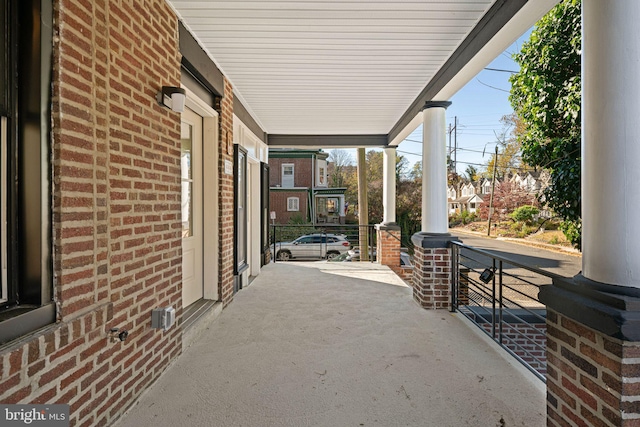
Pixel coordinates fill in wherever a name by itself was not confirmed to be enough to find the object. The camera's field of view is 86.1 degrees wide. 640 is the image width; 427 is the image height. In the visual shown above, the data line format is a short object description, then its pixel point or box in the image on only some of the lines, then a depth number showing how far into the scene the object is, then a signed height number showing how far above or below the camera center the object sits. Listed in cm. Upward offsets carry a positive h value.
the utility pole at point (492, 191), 2159 +139
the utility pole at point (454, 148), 3088 +581
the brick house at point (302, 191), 1931 +121
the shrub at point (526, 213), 1859 -5
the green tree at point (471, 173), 3209 +377
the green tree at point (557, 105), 468 +153
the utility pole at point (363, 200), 1019 +37
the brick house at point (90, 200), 140 +6
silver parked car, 1146 -124
